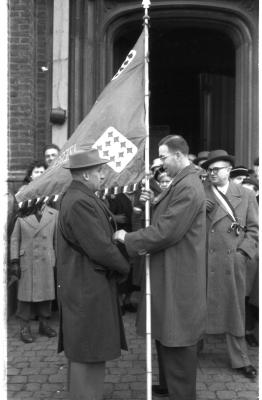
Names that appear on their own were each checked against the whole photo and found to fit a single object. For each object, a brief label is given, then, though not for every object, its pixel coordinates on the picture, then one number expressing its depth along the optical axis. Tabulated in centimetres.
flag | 411
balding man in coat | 384
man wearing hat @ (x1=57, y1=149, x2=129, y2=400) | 370
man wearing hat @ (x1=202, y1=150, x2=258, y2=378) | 489
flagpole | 390
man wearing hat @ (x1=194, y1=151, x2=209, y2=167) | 698
